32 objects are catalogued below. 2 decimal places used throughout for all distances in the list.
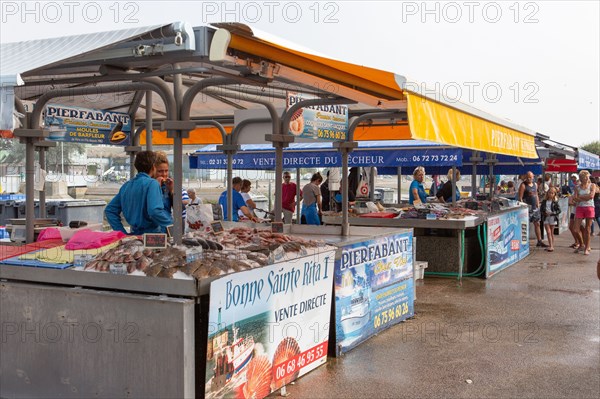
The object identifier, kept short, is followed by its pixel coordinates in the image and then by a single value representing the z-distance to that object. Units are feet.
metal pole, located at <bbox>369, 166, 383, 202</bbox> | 59.09
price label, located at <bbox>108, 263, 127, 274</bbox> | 14.30
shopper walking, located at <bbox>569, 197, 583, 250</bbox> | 48.19
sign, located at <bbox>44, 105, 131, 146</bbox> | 30.07
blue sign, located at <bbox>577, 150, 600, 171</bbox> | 76.52
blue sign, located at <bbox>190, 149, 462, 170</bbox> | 41.65
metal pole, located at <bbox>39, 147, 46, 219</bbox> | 24.33
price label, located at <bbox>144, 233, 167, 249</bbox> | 15.35
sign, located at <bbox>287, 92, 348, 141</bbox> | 29.17
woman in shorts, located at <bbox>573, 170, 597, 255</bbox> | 44.68
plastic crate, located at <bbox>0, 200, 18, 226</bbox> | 52.60
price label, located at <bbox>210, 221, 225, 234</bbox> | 20.53
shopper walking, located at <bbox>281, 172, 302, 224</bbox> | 50.90
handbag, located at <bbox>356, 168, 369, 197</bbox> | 57.16
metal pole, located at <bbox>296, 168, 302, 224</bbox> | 51.80
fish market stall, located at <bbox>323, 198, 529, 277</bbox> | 34.88
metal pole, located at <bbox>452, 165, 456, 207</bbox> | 41.21
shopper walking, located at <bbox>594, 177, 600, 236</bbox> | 55.21
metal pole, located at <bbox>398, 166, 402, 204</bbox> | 59.52
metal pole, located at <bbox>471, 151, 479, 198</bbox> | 48.83
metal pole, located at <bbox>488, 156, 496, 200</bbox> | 51.97
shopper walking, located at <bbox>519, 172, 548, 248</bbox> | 52.29
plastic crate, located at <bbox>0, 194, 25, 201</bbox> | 54.95
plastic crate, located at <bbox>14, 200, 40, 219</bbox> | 52.16
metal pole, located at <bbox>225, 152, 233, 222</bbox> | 29.51
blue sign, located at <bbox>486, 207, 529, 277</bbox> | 36.78
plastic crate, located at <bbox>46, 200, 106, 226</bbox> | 50.39
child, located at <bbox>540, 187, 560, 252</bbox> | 50.44
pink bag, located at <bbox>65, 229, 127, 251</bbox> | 16.87
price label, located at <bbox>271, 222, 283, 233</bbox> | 22.65
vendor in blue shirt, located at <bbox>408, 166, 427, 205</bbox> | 43.53
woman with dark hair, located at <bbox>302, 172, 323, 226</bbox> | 43.29
